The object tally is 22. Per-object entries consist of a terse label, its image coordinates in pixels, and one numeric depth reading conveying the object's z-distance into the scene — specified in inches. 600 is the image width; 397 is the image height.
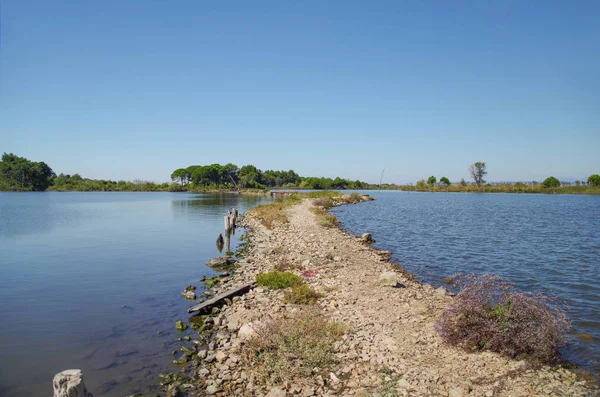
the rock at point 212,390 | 279.9
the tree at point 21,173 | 5187.0
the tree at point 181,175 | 6402.6
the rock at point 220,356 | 331.0
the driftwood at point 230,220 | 1041.8
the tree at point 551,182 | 4751.5
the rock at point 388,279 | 529.3
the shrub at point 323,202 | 2419.3
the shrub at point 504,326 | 308.0
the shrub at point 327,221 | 1322.6
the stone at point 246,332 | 359.8
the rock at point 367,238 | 1025.3
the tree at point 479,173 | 5994.1
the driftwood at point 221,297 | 468.1
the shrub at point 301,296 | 458.0
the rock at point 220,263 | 736.3
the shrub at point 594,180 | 4371.3
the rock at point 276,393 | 260.4
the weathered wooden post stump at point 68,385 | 210.2
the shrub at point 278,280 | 530.3
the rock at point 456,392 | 252.1
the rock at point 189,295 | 533.3
